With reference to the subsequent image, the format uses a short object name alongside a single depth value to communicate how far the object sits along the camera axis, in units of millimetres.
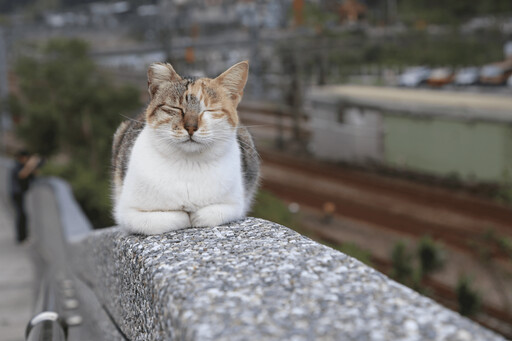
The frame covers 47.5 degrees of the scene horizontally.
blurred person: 12023
